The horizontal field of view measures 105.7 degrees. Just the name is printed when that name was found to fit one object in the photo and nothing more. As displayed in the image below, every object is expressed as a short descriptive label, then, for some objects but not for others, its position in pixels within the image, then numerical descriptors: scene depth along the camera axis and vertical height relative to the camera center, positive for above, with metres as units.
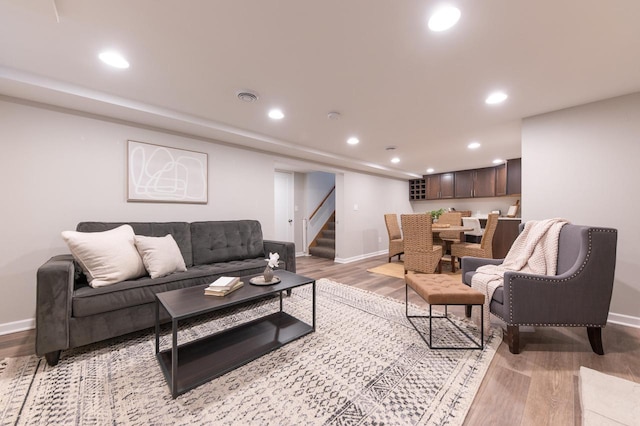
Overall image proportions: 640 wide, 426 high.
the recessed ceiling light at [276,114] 2.70 +1.13
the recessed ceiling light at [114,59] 1.75 +1.13
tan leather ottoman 1.89 -0.65
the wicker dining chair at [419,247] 3.96 -0.57
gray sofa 1.64 -0.63
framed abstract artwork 2.77 +0.46
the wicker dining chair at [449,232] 4.83 -0.38
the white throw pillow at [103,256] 1.97 -0.38
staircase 5.71 -0.78
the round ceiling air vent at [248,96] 2.28 +1.12
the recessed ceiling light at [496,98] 2.33 +1.14
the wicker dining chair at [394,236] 5.14 -0.53
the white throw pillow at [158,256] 2.24 -0.42
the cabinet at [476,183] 5.82 +0.75
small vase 2.06 -0.54
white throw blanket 2.05 -0.41
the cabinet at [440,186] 6.57 +0.74
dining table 4.28 -0.29
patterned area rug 1.28 -1.07
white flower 2.10 -0.43
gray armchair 1.79 -0.60
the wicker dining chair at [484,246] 3.93 -0.58
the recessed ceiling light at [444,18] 1.36 +1.14
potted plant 5.32 -0.01
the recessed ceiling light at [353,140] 3.66 +1.12
